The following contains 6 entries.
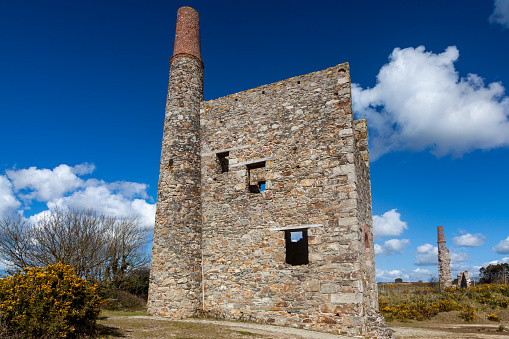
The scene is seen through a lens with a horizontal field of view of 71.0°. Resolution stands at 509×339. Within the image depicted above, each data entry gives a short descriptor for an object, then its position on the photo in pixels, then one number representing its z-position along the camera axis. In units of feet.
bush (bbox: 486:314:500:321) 54.24
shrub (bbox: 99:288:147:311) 52.90
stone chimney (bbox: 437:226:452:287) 97.60
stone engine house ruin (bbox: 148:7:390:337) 35.24
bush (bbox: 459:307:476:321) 53.88
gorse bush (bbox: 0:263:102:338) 20.76
